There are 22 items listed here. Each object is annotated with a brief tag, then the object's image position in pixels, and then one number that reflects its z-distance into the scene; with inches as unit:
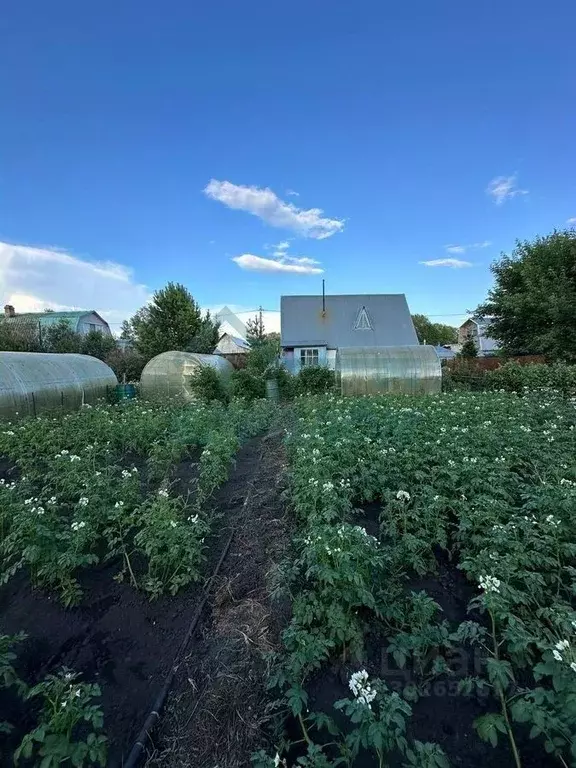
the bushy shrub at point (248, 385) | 598.2
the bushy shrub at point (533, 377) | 521.7
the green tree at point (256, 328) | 1011.6
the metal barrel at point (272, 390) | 626.5
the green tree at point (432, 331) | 2511.1
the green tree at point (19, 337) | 759.5
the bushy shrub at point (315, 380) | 649.0
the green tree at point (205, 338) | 955.0
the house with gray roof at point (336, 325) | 919.0
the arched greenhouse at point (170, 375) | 609.9
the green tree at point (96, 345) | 858.1
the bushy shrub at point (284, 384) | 645.8
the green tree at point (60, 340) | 820.0
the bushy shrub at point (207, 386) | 570.7
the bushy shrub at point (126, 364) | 832.3
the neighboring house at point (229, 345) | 1644.9
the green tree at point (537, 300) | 649.6
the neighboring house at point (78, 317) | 1233.4
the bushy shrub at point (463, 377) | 625.9
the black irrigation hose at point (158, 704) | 77.2
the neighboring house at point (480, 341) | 1401.3
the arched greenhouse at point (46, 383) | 394.0
